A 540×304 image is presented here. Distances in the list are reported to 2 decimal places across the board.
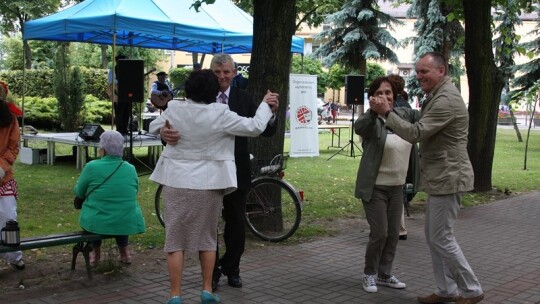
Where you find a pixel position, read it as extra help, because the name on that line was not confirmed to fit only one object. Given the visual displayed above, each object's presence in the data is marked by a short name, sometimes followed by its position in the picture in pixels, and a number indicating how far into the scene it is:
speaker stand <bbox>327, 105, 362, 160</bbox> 17.48
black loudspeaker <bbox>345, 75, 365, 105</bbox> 17.06
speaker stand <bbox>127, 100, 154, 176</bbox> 10.98
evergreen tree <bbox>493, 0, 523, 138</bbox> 26.97
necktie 5.37
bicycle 6.98
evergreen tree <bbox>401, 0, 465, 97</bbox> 28.80
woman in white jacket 4.49
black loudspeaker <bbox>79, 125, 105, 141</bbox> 12.68
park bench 5.02
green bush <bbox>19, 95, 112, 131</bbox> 22.62
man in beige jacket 4.66
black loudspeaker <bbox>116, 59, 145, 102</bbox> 11.16
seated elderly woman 5.50
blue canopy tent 12.67
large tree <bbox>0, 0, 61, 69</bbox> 28.89
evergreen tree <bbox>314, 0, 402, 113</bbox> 28.39
